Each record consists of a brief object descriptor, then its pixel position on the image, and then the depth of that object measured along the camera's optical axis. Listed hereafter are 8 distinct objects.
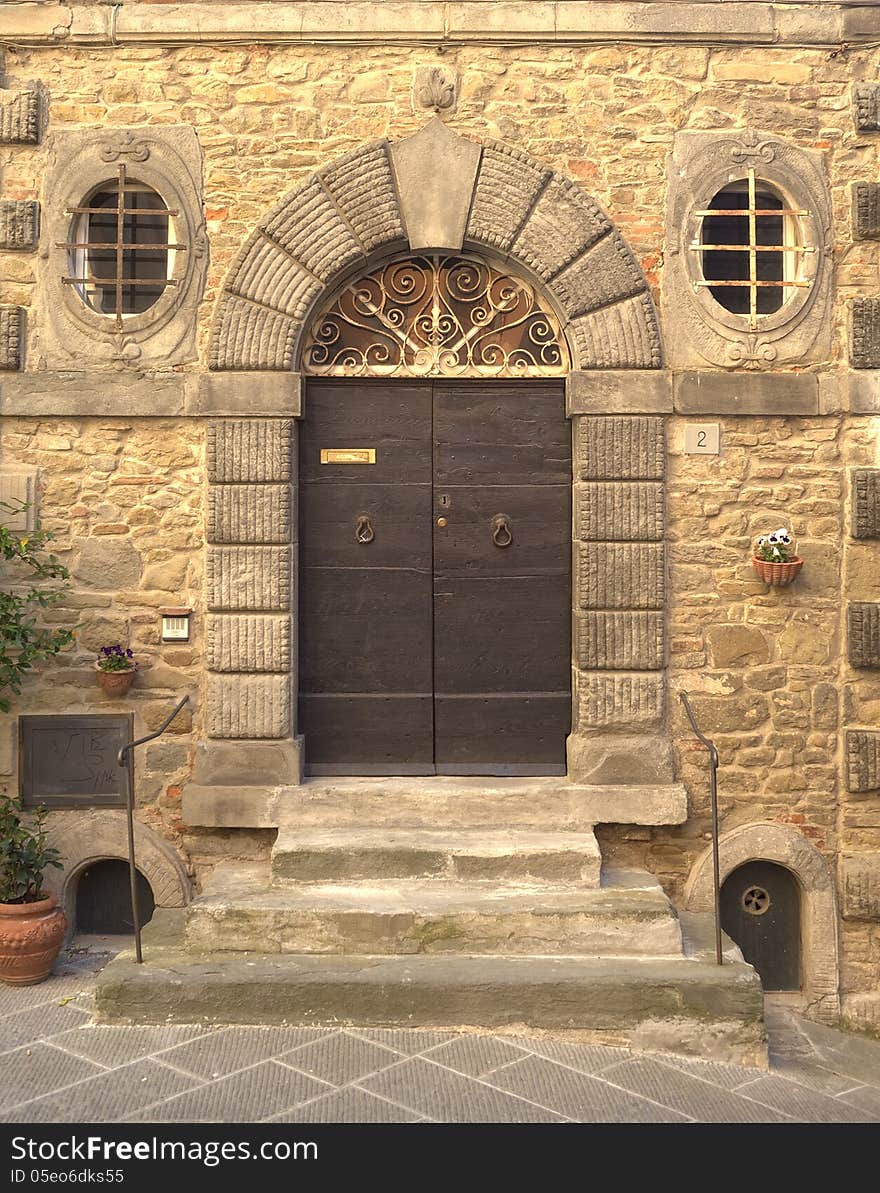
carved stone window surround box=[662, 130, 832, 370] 5.92
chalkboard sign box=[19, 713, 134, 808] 5.93
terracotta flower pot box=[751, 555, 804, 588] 5.81
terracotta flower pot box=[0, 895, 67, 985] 5.32
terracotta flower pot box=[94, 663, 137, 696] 5.80
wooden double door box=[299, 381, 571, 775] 6.08
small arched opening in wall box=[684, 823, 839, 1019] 5.90
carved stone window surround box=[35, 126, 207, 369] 5.90
